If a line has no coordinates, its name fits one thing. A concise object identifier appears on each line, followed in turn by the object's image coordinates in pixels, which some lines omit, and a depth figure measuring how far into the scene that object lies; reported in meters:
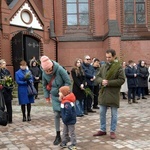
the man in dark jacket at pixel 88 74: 9.62
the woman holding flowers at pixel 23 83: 8.27
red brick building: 19.45
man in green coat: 5.93
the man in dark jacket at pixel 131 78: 11.98
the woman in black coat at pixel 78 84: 8.95
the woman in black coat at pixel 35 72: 12.90
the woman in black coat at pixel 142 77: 13.40
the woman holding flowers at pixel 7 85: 7.68
